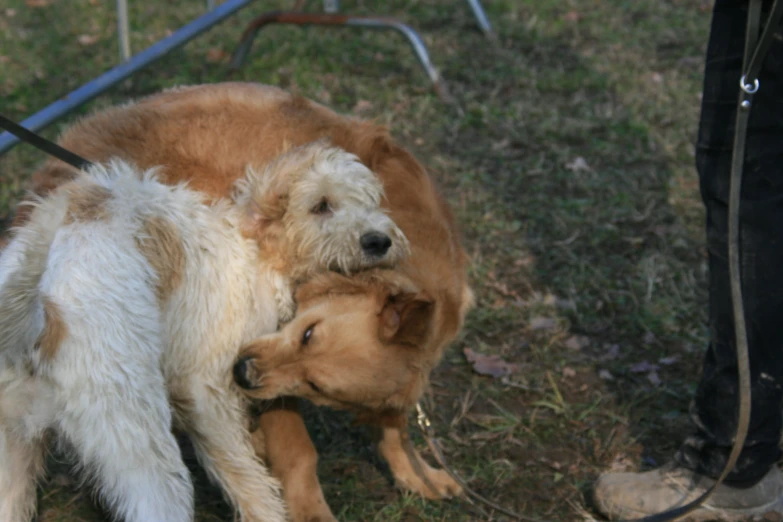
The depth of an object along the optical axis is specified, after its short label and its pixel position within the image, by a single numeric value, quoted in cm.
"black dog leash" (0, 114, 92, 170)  515
